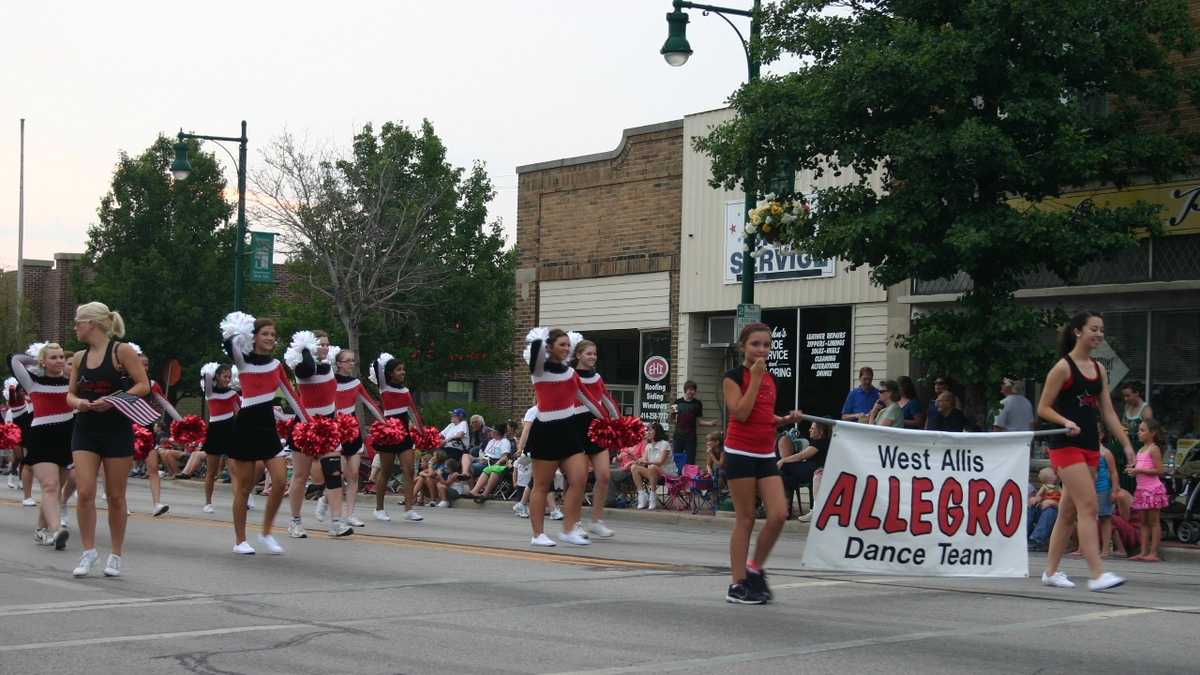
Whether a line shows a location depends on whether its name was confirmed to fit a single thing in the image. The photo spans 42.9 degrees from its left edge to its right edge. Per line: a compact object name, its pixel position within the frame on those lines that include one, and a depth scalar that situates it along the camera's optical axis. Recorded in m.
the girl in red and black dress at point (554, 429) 14.20
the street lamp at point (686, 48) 21.28
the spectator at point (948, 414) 18.36
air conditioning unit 29.28
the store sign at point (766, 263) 27.40
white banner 10.54
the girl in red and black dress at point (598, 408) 14.87
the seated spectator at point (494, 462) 23.97
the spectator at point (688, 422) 24.17
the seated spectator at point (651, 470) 22.30
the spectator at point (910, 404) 19.22
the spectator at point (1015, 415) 17.47
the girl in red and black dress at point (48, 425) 13.79
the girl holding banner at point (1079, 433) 10.77
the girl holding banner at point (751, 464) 9.55
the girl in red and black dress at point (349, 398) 16.34
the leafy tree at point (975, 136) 18.16
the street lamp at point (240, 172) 33.75
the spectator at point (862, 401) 20.47
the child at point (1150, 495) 15.51
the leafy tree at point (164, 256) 51.84
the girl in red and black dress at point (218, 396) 17.38
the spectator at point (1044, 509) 16.27
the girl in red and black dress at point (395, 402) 17.94
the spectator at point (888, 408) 19.03
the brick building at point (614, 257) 30.34
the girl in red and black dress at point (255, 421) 12.95
